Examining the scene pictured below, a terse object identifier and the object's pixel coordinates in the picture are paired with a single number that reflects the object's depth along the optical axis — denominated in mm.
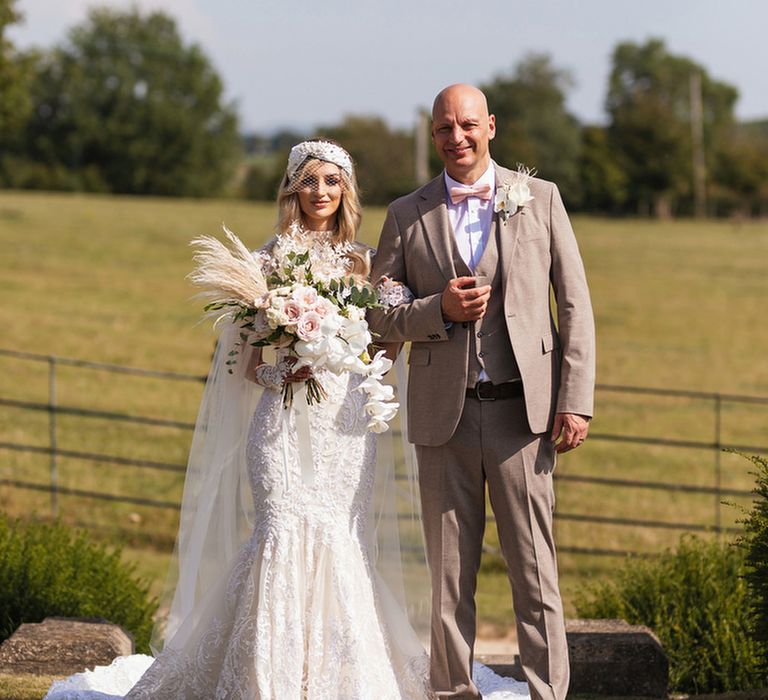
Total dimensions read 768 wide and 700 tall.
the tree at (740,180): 73250
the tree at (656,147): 68875
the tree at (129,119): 72500
